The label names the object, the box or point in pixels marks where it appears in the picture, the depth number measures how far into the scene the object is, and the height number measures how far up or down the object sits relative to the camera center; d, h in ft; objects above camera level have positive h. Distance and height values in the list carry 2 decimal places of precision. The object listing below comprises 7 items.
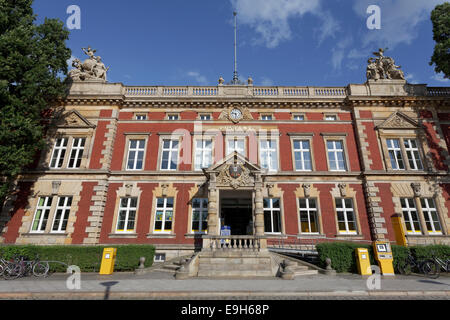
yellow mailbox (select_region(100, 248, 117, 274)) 42.34 -5.64
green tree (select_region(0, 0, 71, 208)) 49.32 +34.34
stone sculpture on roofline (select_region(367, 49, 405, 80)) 68.62 +48.32
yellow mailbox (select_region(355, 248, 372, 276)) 39.75 -5.13
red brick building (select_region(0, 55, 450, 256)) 55.42 +16.53
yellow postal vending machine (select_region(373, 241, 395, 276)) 39.55 -4.24
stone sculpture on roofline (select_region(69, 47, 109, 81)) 68.33 +47.59
